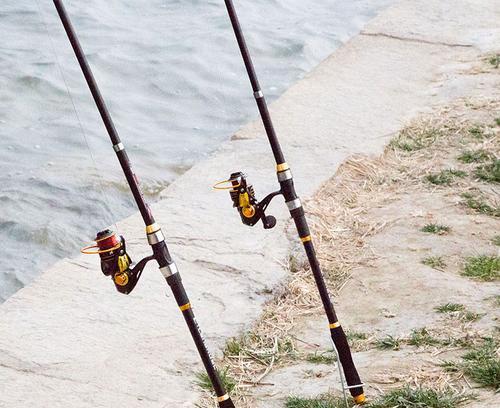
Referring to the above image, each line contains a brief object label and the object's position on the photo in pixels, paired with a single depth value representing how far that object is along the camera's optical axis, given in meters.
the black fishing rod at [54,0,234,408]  5.98
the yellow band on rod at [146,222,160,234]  6.10
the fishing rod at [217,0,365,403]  6.96
